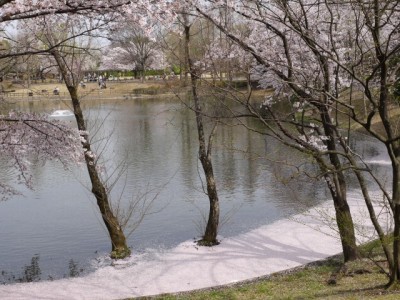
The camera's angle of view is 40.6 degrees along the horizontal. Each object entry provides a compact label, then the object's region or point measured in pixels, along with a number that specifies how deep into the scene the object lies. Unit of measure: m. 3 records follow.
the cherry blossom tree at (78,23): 7.49
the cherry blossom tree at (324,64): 7.15
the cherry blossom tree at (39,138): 10.00
